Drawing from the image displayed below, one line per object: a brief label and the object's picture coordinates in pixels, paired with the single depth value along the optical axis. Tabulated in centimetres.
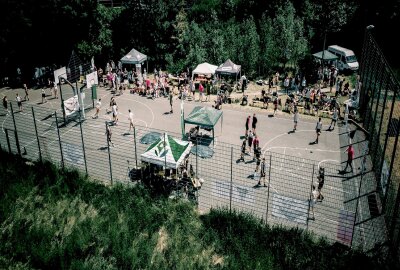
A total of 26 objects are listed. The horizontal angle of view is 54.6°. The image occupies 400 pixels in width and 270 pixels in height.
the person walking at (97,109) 2770
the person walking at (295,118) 2557
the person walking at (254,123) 2464
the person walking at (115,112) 2631
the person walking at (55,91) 3180
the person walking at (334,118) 2591
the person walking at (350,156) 1995
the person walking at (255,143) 2155
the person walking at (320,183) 1689
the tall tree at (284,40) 3578
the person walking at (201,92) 3105
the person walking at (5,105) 2723
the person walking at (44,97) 3085
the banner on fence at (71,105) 2478
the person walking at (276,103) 2839
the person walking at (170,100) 2843
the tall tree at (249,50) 3553
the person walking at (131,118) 2512
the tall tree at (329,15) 3756
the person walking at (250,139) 2220
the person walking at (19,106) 2808
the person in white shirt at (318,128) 2375
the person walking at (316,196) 1646
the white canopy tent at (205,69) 3300
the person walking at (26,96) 3166
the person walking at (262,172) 1825
